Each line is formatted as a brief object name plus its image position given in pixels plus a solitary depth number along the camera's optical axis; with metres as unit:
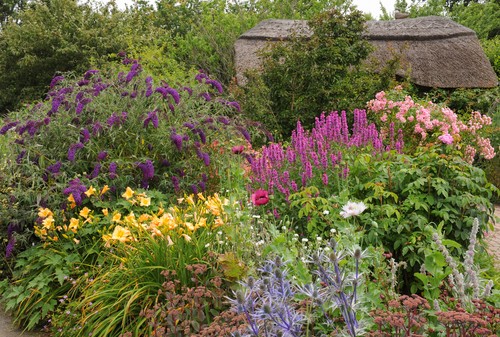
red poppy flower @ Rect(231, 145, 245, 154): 4.60
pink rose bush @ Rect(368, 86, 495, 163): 6.63
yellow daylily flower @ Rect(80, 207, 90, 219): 4.01
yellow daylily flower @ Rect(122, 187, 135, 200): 3.97
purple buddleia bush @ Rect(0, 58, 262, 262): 4.45
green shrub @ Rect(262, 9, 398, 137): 8.11
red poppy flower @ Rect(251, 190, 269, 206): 3.58
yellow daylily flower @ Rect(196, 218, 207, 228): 3.48
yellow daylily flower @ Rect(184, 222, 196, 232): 3.38
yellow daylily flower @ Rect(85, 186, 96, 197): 4.01
